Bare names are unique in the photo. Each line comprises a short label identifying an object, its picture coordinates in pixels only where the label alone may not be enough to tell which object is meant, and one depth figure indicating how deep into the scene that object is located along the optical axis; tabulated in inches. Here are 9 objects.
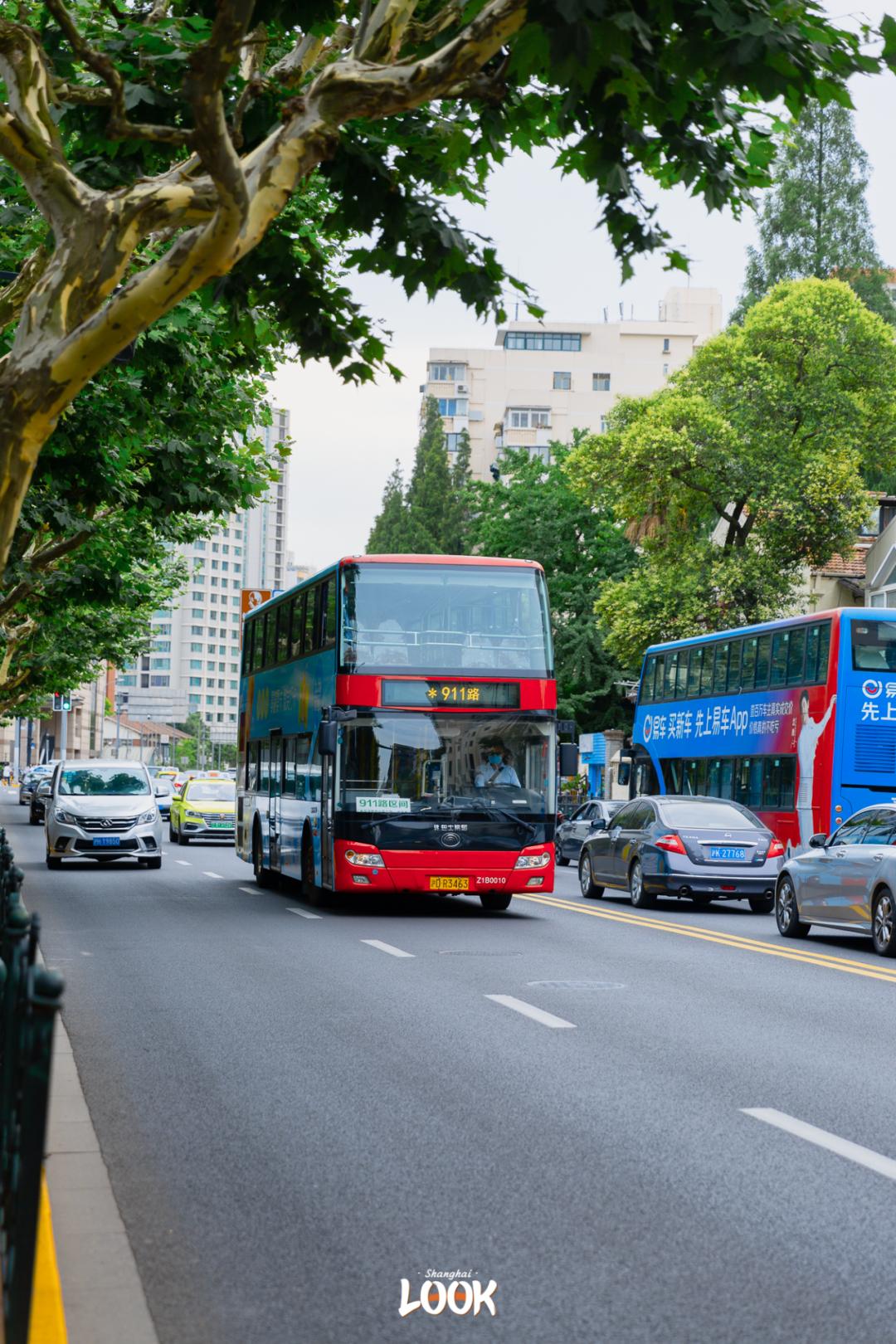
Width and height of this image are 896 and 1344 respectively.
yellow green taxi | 1756.9
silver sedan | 693.3
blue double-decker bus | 1050.7
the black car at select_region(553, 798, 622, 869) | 1550.2
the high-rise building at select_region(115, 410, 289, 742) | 3927.2
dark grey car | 944.3
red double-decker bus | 826.8
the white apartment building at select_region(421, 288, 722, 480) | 4741.6
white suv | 1211.9
